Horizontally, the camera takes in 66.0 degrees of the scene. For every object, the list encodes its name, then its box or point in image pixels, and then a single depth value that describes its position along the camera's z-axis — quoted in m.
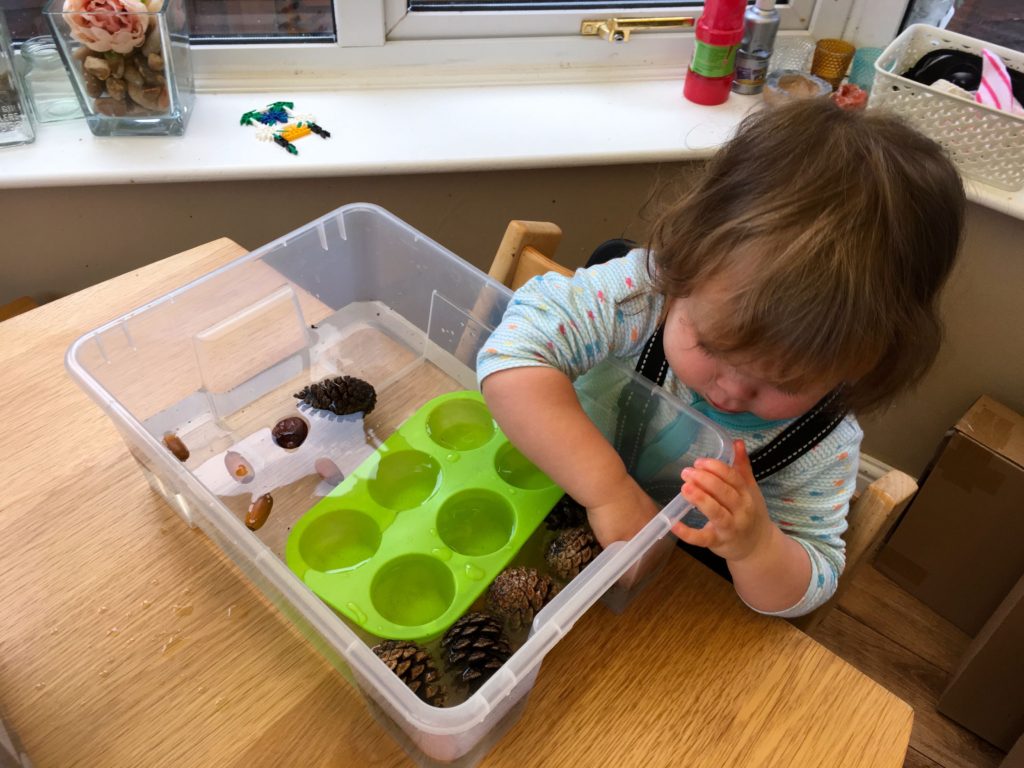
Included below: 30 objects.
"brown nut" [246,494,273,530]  0.62
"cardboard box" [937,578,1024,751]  1.03
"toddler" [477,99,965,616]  0.49
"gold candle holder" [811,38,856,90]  1.18
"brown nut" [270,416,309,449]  0.69
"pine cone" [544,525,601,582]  0.56
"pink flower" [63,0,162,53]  0.86
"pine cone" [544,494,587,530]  0.61
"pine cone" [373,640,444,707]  0.48
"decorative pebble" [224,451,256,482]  0.66
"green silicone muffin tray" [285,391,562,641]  0.56
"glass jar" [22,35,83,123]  1.01
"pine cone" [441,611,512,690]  0.49
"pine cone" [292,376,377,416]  0.70
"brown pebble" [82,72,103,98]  0.93
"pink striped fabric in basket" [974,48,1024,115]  0.97
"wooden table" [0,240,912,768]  0.48
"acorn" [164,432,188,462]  0.62
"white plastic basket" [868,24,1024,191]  0.96
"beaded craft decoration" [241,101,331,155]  1.03
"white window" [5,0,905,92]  1.10
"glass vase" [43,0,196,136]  0.87
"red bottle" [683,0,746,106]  1.08
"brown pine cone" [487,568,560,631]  0.54
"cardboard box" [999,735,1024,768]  1.00
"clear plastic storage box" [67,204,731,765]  0.48
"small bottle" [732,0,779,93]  1.12
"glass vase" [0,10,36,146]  0.90
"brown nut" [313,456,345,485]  0.66
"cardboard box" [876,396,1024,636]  1.10
